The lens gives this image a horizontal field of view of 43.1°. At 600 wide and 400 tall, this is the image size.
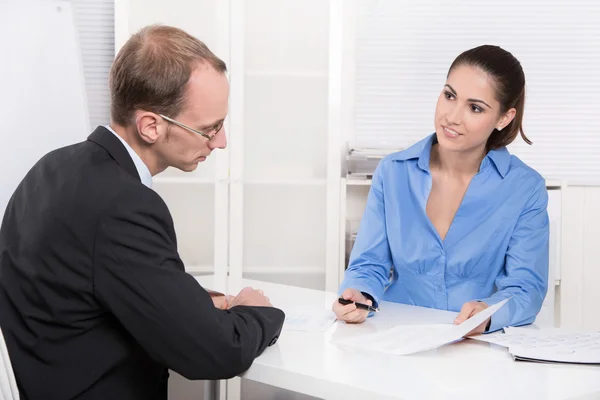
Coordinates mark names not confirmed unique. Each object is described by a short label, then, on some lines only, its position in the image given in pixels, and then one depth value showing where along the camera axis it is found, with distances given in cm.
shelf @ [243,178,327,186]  345
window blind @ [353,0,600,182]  362
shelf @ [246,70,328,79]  346
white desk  130
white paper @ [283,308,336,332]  172
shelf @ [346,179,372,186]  342
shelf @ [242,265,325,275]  350
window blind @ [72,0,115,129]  363
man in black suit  132
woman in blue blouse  216
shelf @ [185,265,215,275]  350
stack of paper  149
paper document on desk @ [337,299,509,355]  154
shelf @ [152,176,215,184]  345
